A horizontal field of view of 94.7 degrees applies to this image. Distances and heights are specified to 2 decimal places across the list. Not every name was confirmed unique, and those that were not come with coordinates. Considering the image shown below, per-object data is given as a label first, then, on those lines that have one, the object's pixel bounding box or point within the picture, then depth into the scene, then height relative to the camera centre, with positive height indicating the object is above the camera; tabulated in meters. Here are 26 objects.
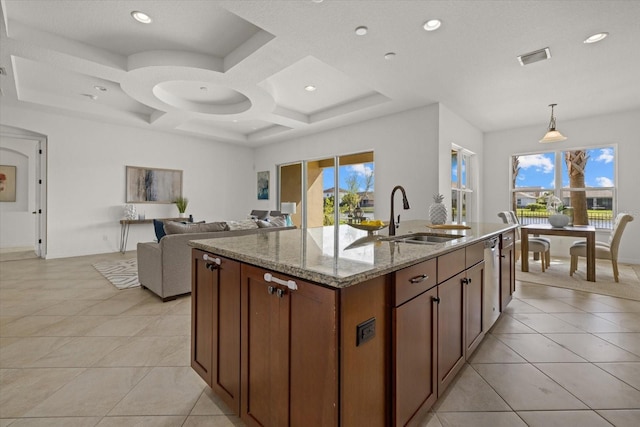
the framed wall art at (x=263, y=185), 8.22 +0.78
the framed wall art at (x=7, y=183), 6.93 +0.69
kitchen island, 0.97 -0.46
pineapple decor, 2.82 +0.00
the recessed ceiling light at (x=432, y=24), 2.67 +1.74
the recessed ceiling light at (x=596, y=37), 2.85 +1.73
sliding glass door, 6.15 +0.61
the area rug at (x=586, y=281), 3.59 -0.91
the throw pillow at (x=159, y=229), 3.74 -0.21
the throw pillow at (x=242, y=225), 3.74 -0.16
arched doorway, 6.95 +0.35
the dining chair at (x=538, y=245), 4.53 -0.50
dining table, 3.99 -0.29
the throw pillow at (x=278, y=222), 4.32 -0.13
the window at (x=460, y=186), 5.62 +0.54
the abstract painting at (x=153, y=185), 6.60 +0.65
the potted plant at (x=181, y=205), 7.05 +0.18
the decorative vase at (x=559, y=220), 4.38 -0.10
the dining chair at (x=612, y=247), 3.90 -0.47
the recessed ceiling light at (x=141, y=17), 2.87 +1.94
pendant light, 4.53 +1.19
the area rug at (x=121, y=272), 3.89 -0.91
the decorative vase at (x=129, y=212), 6.38 +0.01
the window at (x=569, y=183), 5.55 +0.61
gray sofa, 3.20 -0.57
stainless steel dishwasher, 2.14 -0.53
